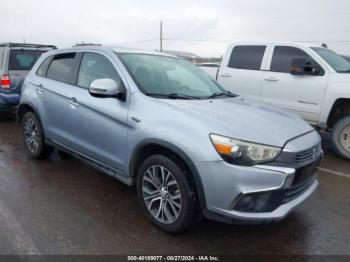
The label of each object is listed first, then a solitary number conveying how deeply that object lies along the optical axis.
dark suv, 7.75
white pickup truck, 5.90
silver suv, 2.80
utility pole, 36.81
